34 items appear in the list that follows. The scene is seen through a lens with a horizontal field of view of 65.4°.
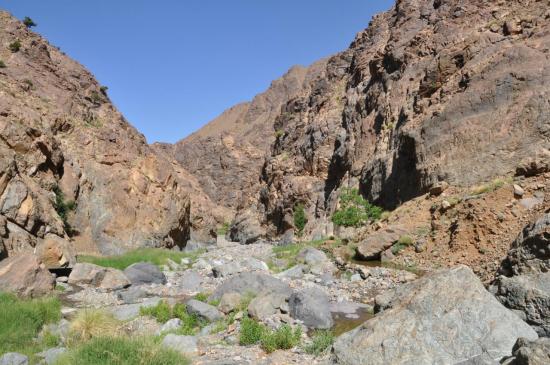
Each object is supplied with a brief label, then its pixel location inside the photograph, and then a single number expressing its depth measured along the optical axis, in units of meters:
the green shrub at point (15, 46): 35.69
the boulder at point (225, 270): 16.65
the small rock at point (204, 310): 9.16
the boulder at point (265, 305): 8.83
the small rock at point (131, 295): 12.12
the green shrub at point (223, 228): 78.64
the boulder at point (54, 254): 15.26
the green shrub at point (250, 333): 7.69
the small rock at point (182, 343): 7.19
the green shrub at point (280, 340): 7.29
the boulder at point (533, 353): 4.00
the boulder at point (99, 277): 14.12
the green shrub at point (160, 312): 9.38
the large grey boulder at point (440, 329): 5.28
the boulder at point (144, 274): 15.09
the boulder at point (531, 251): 6.43
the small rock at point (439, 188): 19.25
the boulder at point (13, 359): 6.41
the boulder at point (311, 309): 8.58
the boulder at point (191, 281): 13.97
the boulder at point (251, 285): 10.55
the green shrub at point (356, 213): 29.38
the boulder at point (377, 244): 17.25
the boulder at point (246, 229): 55.91
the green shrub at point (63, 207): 22.08
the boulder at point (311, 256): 18.32
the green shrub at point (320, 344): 6.98
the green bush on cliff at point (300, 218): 47.88
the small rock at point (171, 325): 8.57
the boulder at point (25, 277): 10.79
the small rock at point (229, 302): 9.57
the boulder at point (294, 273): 15.33
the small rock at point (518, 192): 13.95
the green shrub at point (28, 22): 46.22
